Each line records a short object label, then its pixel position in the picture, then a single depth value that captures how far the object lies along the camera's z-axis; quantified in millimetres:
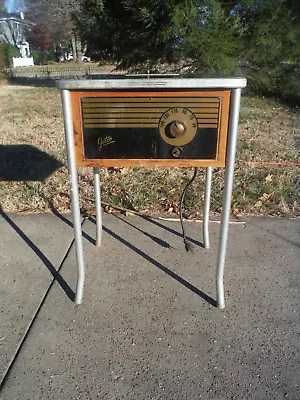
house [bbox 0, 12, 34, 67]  43844
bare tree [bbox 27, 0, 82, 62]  20359
